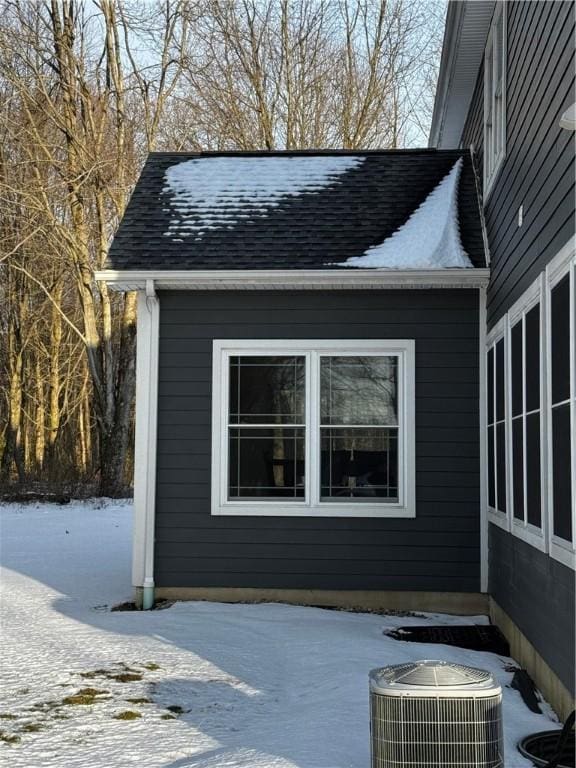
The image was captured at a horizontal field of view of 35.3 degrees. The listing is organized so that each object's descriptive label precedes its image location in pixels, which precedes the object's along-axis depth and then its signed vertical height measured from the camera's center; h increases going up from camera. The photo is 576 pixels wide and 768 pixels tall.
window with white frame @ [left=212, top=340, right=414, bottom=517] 8.05 +0.38
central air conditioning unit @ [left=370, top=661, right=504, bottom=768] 3.41 -0.94
